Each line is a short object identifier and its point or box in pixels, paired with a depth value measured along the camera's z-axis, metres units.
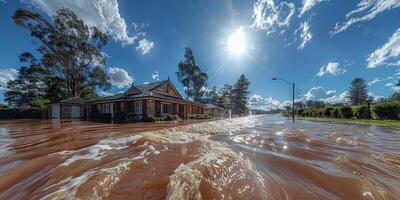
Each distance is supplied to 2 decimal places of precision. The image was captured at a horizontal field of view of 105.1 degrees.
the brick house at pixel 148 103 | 16.88
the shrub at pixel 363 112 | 19.00
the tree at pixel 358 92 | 55.68
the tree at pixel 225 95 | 58.25
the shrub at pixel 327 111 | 25.40
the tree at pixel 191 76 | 39.69
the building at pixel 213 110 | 37.99
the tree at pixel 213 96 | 56.64
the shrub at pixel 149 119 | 15.16
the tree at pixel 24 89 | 28.39
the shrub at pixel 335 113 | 23.52
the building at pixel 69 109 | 21.84
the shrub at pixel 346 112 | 21.31
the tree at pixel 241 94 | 52.90
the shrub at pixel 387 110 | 15.68
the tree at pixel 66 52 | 22.91
